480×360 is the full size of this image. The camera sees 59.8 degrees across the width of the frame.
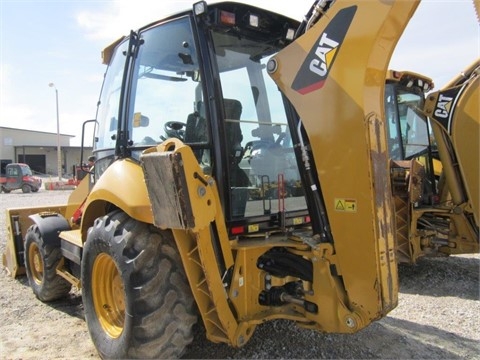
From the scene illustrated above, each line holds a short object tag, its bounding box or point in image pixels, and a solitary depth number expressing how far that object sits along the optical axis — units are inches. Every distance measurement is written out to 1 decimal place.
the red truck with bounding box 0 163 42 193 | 966.4
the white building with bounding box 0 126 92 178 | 1624.6
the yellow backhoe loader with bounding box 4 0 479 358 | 95.0
